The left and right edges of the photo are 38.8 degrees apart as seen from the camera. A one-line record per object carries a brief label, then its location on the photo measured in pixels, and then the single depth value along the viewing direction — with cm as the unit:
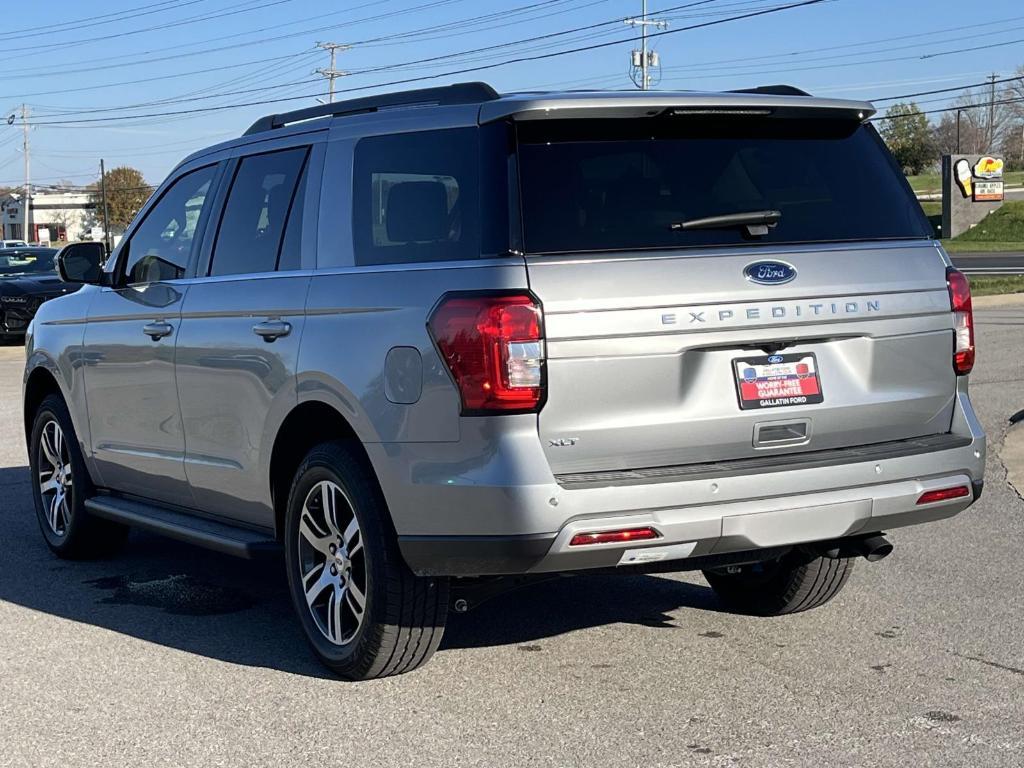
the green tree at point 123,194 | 11838
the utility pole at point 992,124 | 13575
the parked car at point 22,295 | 2356
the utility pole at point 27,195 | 11938
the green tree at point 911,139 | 11088
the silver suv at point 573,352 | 457
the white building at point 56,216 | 14125
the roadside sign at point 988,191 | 6358
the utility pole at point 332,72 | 7688
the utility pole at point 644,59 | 7250
